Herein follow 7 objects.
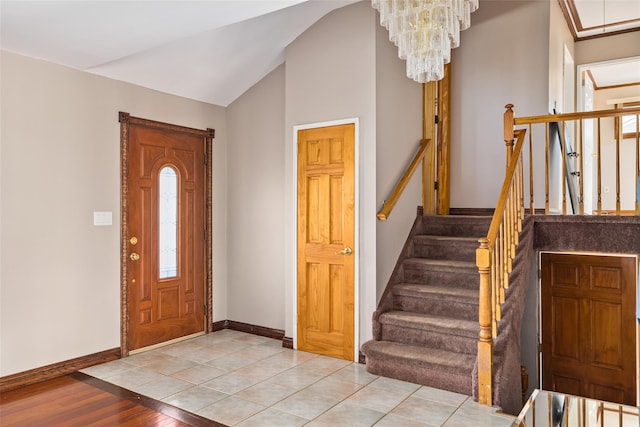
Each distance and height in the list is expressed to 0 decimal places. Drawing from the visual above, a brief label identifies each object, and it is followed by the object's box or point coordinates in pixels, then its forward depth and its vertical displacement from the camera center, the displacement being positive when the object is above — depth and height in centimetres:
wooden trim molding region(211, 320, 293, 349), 514 -129
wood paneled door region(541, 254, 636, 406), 456 -113
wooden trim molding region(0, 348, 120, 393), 365 -128
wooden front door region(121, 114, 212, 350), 455 -16
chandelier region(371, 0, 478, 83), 290 +120
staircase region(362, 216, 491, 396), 369 -85
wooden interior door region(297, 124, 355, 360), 434 -22
